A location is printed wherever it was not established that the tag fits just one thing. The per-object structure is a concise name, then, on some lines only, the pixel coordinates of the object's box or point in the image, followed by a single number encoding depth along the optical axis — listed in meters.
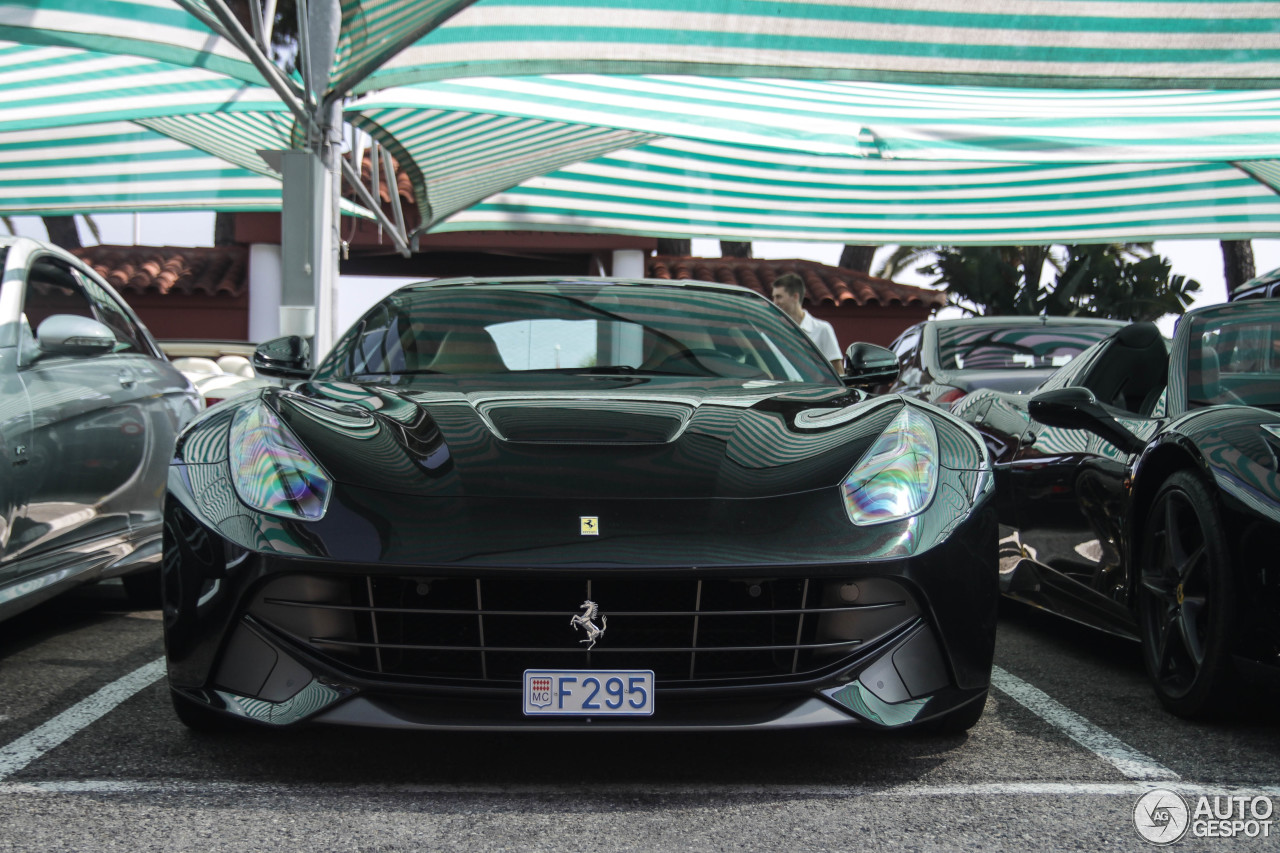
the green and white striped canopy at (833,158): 9.13
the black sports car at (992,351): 7.38
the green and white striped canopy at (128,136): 9.40
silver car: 3.77
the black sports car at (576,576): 2.46
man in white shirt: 8.17
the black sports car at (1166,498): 2.97
